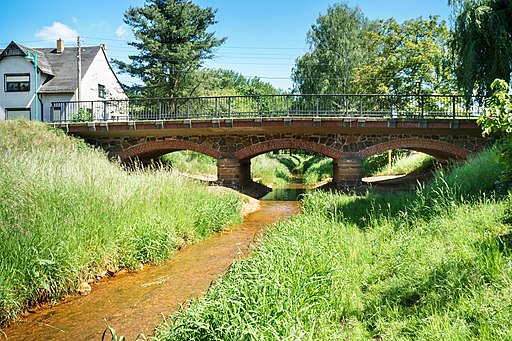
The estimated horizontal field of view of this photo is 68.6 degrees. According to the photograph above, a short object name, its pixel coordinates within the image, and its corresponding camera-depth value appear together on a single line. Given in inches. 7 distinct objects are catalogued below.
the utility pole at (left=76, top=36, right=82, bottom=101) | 950.8
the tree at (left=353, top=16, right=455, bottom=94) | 783.7
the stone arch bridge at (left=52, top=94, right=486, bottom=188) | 585.0
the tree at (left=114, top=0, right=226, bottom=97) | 1081.4
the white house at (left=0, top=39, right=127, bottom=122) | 1003.9
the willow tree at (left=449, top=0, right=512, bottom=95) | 495.2
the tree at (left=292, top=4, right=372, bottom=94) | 1195.3
